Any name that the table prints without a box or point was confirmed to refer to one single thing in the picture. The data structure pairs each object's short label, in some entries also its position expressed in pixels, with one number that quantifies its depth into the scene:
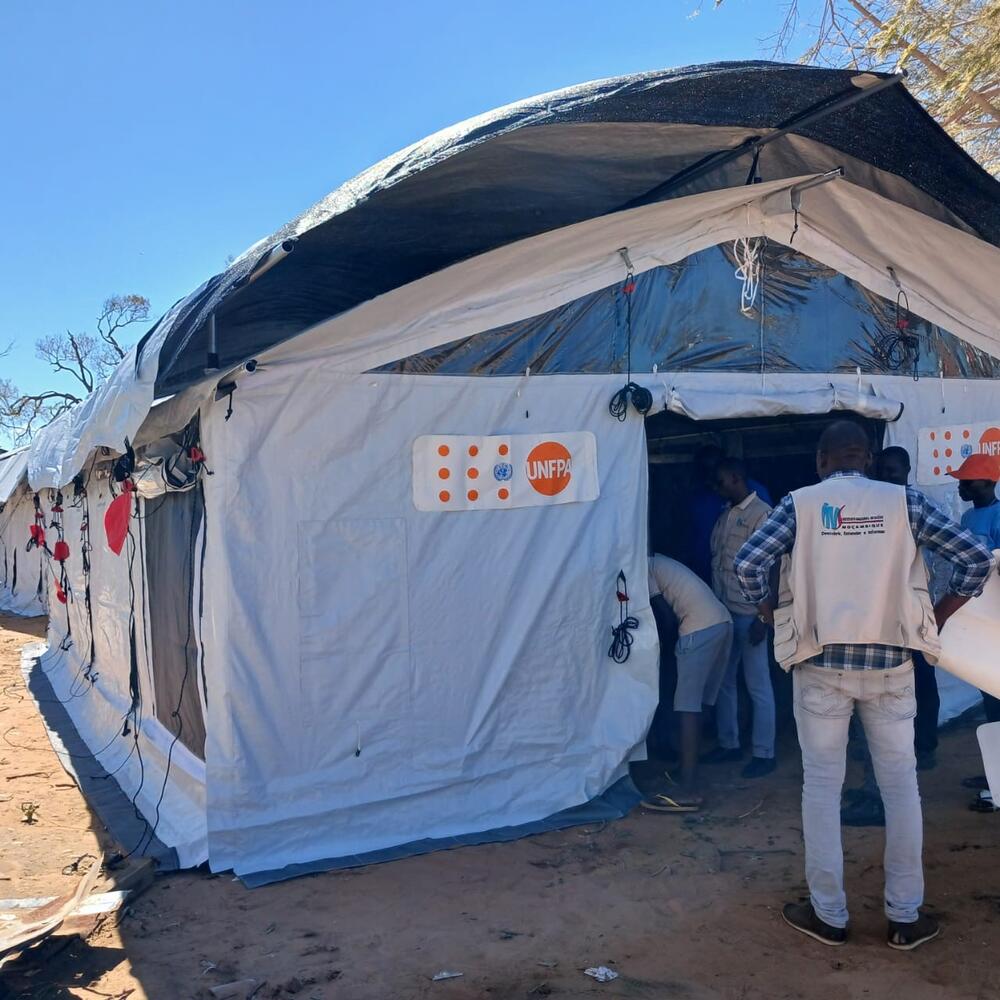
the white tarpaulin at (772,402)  5.53
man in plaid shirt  3.44
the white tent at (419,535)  4.60
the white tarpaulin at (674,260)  4.89
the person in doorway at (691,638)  5.57
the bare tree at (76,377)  33.19
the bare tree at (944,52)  9.12
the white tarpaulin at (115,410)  4.61
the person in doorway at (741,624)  5.82
